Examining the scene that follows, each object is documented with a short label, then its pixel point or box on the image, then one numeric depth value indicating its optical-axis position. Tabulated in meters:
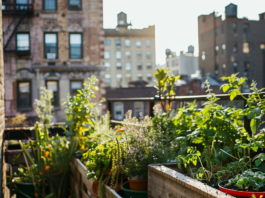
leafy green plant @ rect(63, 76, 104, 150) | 3.63
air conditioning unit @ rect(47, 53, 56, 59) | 17.64
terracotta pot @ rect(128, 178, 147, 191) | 2.19
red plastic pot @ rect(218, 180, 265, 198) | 1.42
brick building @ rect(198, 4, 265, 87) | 42.19
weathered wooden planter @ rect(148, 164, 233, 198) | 1.41
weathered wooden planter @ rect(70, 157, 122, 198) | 2.76
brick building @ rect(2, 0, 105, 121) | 17.34
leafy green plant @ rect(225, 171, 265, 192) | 1.43
